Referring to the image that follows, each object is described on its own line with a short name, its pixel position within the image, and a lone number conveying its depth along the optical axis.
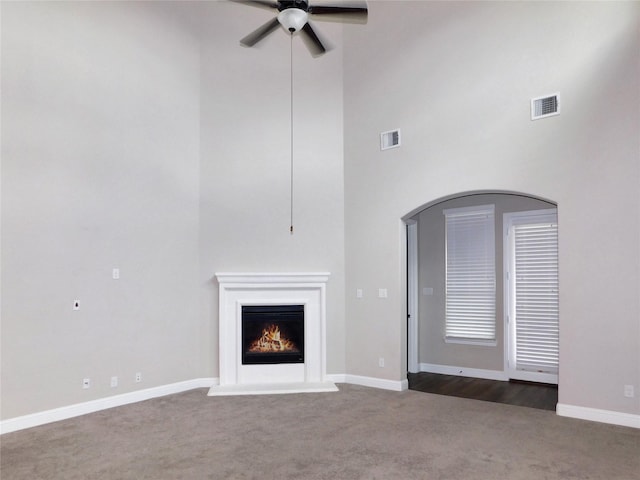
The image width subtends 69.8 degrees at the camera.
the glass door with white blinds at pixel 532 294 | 6.49
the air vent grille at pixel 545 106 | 4.98
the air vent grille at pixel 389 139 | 6.21
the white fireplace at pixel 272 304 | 6.18
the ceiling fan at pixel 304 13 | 4.17
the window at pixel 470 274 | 7.01
